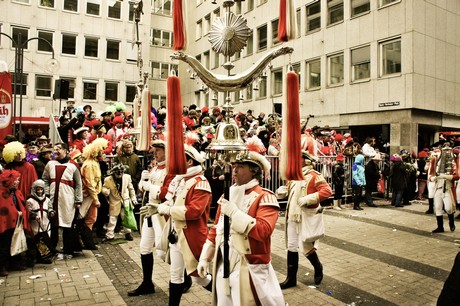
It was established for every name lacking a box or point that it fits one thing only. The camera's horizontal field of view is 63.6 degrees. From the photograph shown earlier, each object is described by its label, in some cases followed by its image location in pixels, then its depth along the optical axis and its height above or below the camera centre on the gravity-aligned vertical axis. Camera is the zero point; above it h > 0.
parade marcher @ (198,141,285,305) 3.31 -0.83
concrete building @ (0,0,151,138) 29.20 +8.72
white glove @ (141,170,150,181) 5.52 -0.37
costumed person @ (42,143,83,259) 7.11 -0.80
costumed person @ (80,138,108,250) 7.68 -0.70
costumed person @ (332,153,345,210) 12.90 -0.96
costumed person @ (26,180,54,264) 6.71 -1.09
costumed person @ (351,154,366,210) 12.95 -1.01
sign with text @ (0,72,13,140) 7.53 +0.98
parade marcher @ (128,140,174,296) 5.09 -0.98
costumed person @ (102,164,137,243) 8.30 -0.96
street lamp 10.13 +2.76
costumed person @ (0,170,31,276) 6.13 -1.06
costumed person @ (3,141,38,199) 6.57 -0.25
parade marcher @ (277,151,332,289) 5.80 -1.02
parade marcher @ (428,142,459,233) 9.60 -0.88
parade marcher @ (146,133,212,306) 4.37 -0.84
